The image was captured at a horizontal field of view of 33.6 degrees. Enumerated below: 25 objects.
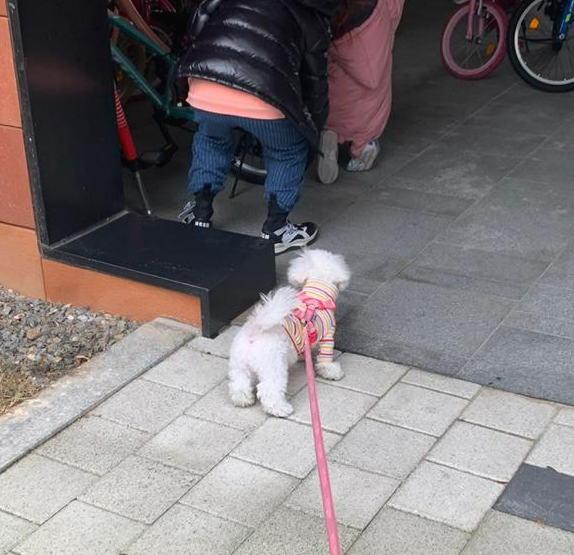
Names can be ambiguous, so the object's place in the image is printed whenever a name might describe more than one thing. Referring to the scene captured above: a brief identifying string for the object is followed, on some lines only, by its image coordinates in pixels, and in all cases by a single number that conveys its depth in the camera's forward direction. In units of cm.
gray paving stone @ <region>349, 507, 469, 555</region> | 293
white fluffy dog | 362
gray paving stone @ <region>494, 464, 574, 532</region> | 308
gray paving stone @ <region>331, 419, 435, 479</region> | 336
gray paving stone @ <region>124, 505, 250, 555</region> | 296
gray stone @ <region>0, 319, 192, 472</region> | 355
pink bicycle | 804
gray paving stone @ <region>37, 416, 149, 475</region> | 342
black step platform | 425
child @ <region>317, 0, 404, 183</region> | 579
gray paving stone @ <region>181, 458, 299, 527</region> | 313
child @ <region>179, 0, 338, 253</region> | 449
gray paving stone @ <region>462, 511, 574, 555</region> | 293
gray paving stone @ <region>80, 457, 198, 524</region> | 315
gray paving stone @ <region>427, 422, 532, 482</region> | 333
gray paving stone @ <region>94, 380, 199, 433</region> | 367
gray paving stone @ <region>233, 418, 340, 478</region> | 337
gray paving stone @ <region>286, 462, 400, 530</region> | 311
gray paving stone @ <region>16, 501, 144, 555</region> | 297
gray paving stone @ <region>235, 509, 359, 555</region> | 295
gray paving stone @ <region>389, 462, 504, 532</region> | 309
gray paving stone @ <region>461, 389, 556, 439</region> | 357
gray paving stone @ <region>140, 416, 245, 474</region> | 341
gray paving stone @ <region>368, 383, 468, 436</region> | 360
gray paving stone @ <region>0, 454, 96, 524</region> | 317
